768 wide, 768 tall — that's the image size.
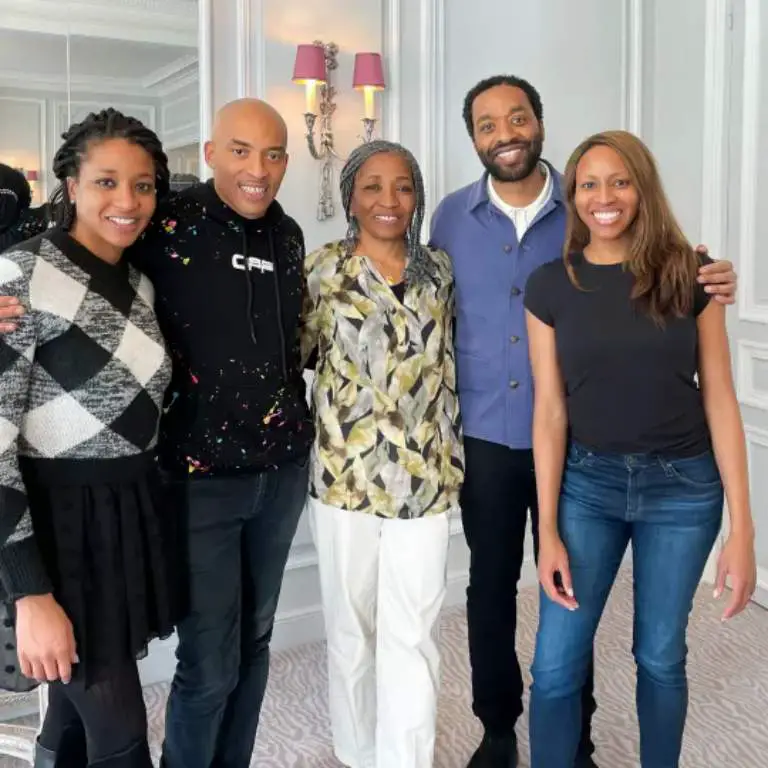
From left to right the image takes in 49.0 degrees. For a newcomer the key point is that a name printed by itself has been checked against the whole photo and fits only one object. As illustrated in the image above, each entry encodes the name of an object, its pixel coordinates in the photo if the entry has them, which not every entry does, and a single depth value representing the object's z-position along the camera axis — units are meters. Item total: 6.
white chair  1.97
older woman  1.66
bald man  1.47
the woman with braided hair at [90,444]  1.18
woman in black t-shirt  1.46
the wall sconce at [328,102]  2.63
